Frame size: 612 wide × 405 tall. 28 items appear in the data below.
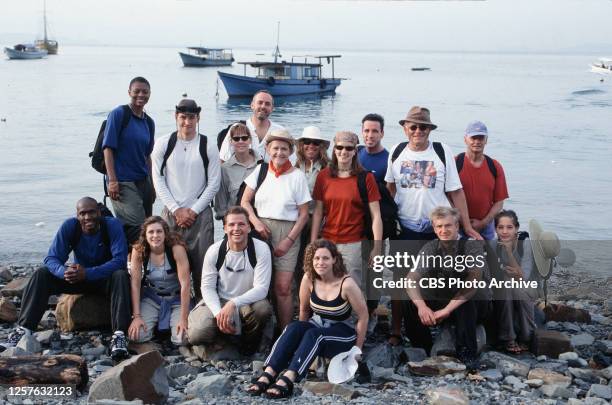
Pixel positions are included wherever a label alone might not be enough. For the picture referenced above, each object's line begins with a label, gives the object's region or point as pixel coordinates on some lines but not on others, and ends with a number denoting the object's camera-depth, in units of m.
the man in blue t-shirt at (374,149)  7.19
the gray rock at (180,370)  6.27
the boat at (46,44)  143.16
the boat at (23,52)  129.38
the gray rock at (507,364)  6.38
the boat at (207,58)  106.19
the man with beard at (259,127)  7.56
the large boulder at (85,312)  7.23
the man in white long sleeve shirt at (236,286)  6.59
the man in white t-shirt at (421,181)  6.82
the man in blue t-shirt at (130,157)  7.71
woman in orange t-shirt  6.66
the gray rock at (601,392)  5.90
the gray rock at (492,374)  6.25
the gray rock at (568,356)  6.82
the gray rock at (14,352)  6.21
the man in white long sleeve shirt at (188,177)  7.23
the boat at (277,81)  51.59
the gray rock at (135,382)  5.40
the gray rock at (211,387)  5.76
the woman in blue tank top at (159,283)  6.77
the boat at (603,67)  103.00
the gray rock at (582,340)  7.39
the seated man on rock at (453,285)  6.52
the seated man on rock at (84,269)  6.78
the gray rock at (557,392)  5.93
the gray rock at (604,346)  7.20
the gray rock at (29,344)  6.56
